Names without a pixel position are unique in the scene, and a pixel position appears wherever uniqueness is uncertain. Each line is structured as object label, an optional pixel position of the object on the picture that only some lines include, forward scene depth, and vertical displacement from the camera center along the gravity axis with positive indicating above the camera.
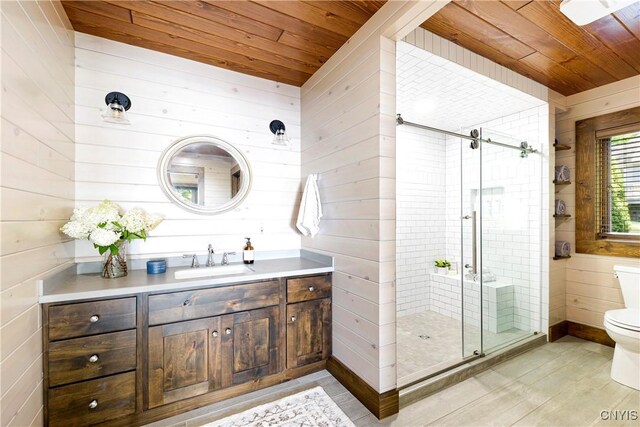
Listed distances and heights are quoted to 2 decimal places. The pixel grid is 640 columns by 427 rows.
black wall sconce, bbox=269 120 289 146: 2.43 +0.75
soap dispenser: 2.35 -0.36
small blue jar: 1.94 -0.38
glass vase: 1.81 -0.35
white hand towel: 2.33 +0.05
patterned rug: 1.64 -1.26
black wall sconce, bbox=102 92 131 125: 1.86 +0.73
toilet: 1.91 -0.94
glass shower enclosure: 2.35 -0.46
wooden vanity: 1.47 -0.84
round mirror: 2.21 +0.34
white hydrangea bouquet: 1.68 -0.09
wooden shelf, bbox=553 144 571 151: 2.80 +0.68
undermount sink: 1.98 -0.43
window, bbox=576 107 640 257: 2.54 +0.28
